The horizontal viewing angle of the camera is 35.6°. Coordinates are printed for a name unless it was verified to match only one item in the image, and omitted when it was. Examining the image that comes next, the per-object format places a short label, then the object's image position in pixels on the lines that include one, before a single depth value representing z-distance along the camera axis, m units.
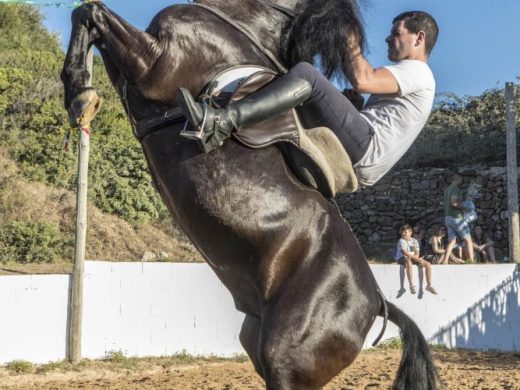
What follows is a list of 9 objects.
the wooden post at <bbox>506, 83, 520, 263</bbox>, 14.66
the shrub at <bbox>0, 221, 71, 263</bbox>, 12.65
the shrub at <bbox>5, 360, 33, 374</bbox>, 9.70
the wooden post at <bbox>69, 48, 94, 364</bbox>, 10.31
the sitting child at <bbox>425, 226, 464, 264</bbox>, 14.89
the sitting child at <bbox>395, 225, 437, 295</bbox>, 13.05
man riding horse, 3.45
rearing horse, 3.52
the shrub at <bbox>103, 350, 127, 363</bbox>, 10.70
